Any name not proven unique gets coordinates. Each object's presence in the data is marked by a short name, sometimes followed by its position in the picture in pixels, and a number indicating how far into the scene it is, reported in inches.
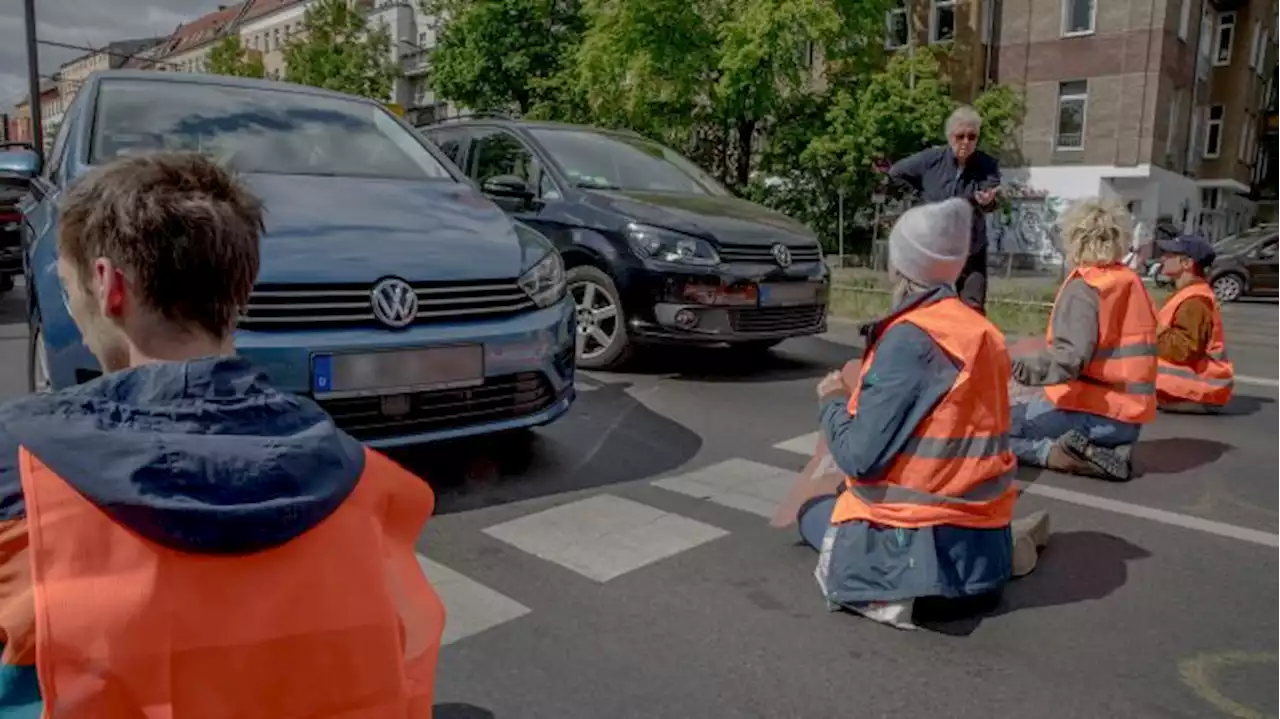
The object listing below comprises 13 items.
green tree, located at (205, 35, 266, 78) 2133.4
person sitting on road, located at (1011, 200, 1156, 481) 199.8
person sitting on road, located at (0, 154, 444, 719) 45.5
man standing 277.4
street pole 856.9
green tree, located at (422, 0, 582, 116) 1462.8
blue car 149.7
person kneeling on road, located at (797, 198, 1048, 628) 123.3
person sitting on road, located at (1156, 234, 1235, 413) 263.1
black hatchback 278.2
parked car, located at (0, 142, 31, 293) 431.8
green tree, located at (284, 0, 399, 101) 1755.7
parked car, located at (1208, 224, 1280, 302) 870.4
